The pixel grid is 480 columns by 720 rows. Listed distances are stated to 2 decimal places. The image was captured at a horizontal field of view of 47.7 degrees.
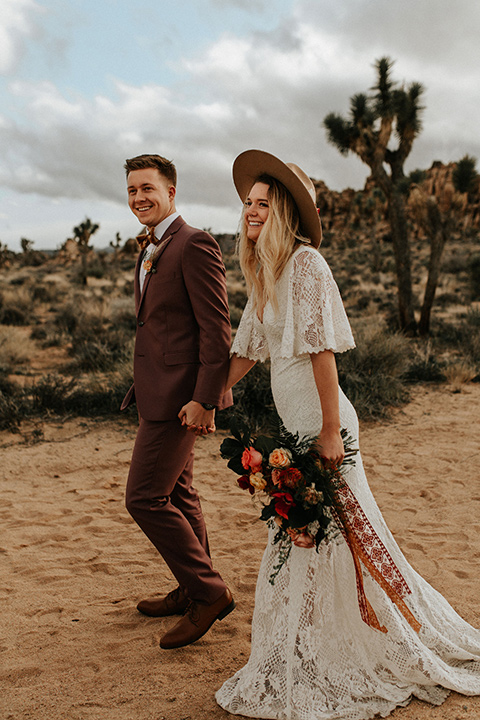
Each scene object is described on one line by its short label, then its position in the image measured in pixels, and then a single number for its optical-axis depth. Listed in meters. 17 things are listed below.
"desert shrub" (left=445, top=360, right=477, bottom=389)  8.65
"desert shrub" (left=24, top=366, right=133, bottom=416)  7.20
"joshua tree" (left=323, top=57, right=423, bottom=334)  12.72
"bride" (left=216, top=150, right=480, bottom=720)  2.13
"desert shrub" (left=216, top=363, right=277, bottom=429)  6.74
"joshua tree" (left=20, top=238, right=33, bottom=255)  45.90
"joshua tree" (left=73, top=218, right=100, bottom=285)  31.39
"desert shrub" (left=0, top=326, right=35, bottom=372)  9.94
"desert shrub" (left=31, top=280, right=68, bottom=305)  19.08
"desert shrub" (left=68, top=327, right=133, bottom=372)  9.20
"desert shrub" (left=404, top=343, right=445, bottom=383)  8.96
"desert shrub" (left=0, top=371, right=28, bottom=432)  6.66
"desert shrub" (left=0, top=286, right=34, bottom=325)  14.65
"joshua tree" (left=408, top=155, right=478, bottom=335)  12.63
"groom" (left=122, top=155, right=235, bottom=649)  2.48
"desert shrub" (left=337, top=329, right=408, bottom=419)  7.38
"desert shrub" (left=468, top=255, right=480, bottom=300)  20.45
